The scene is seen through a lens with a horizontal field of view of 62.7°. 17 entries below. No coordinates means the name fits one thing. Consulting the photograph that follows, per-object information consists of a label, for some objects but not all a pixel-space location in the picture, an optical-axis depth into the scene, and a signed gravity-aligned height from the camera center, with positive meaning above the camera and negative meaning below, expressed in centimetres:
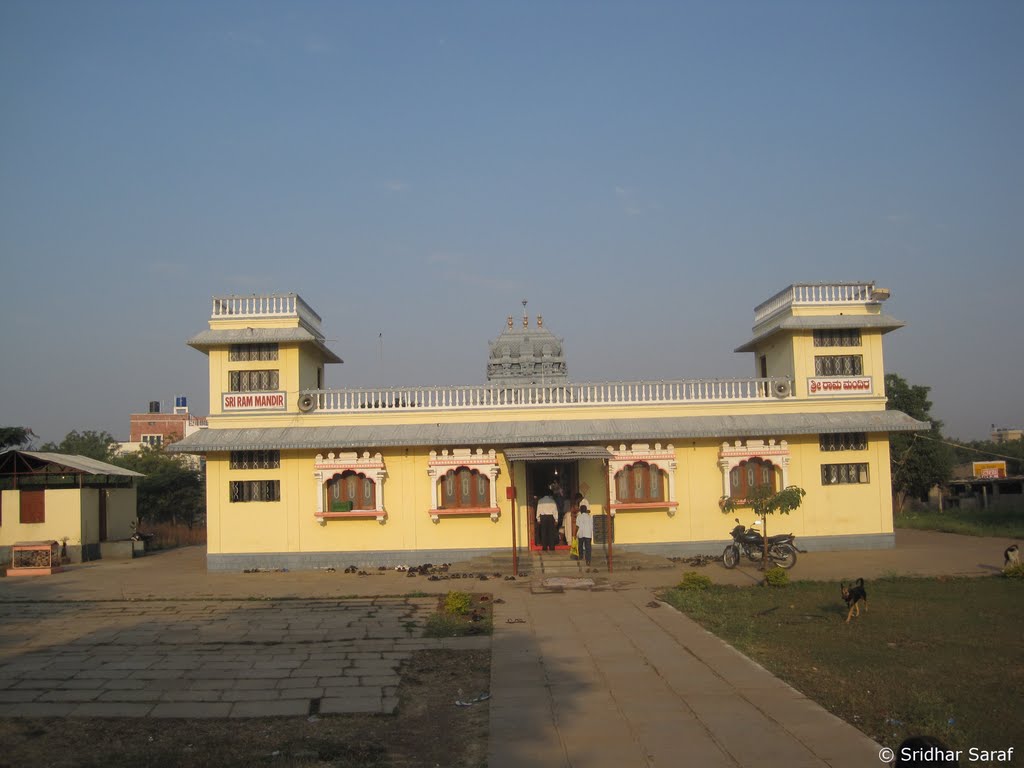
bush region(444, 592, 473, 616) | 1297 -200
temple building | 1953 +53
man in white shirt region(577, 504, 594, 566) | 1780 -130
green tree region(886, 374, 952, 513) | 3769 +22
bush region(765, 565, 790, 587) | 1484 -201
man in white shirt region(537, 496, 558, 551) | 1891 -110
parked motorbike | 1748 -178
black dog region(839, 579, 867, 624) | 1140 -182
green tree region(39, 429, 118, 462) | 4356 +223
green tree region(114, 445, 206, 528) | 3453 -23
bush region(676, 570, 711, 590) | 1484 -204
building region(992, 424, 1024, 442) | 11002 +309
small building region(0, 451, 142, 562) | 2172 -38
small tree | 1764 -75
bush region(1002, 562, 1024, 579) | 1480 -204
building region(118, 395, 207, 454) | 7281 +535
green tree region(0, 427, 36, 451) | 2689 +168
